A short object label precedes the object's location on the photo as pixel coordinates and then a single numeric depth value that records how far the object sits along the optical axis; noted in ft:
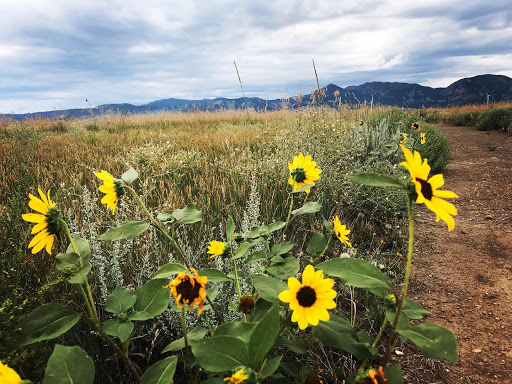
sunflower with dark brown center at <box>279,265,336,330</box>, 2.66
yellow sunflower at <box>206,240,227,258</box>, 3.58
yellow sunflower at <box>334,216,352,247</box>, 4.09
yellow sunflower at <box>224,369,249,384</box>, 2.09
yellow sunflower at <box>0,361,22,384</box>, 1.99
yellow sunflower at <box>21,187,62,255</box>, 2.99
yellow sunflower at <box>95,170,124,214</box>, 3.54
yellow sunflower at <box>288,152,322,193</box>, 4.23
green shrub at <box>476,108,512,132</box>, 32.53
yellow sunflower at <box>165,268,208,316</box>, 2.60
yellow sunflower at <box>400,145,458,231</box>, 2.42
